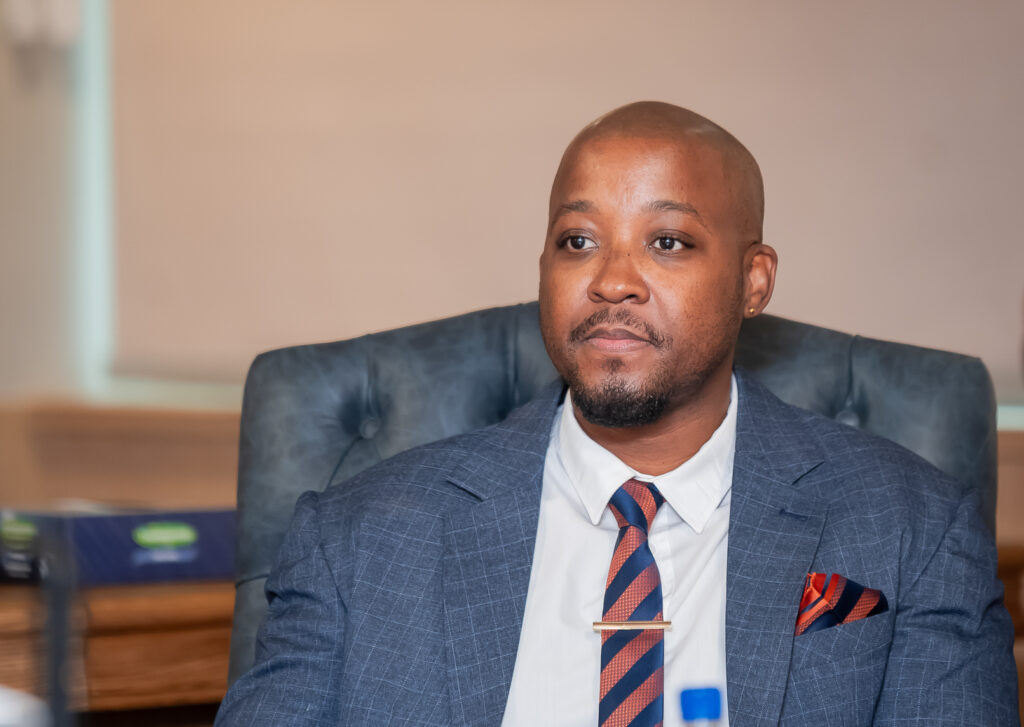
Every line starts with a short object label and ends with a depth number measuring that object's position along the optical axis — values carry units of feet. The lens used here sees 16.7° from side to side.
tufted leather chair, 8.68
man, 8.12
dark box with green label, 9.12
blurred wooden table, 9.63
